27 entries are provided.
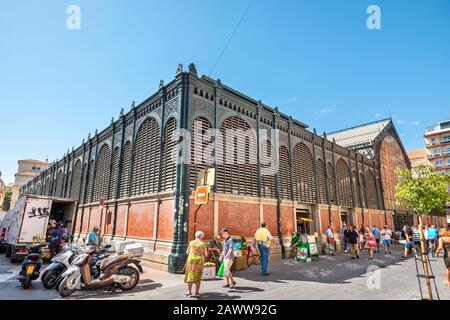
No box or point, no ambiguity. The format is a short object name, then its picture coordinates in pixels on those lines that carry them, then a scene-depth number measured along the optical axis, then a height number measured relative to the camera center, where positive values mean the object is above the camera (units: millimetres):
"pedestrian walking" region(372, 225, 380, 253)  17198 -906
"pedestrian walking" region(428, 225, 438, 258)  15891 -962
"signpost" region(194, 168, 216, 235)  10086 +1334
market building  11133 +2710
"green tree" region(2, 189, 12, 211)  66125 +4030
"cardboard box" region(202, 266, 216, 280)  8617 -1898
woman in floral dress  6379 -1170
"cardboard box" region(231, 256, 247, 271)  10234 -1861
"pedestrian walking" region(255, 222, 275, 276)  9297 -1009
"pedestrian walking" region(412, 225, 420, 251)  14053 -886
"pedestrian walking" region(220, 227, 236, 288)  7465 -1205
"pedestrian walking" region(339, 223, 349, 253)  16780 -1571
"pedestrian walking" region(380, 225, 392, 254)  16234 -1255
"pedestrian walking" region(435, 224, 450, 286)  7043 -694
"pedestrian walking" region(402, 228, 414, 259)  14105 -1002
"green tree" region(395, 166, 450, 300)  21812 +2511
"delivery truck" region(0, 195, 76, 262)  12094 -425
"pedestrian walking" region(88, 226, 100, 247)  9782 -751
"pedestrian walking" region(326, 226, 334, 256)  15931 -1262
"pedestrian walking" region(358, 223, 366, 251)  17745 -1380
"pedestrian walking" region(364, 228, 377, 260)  13555 -1257
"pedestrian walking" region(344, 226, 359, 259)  13977 -1086
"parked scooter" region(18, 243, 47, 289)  7433 -1592
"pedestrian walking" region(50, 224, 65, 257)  11852 -1115
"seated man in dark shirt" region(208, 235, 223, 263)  9727 -1164
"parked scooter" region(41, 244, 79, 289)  7512 -1542
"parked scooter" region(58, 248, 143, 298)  6672 -1625
